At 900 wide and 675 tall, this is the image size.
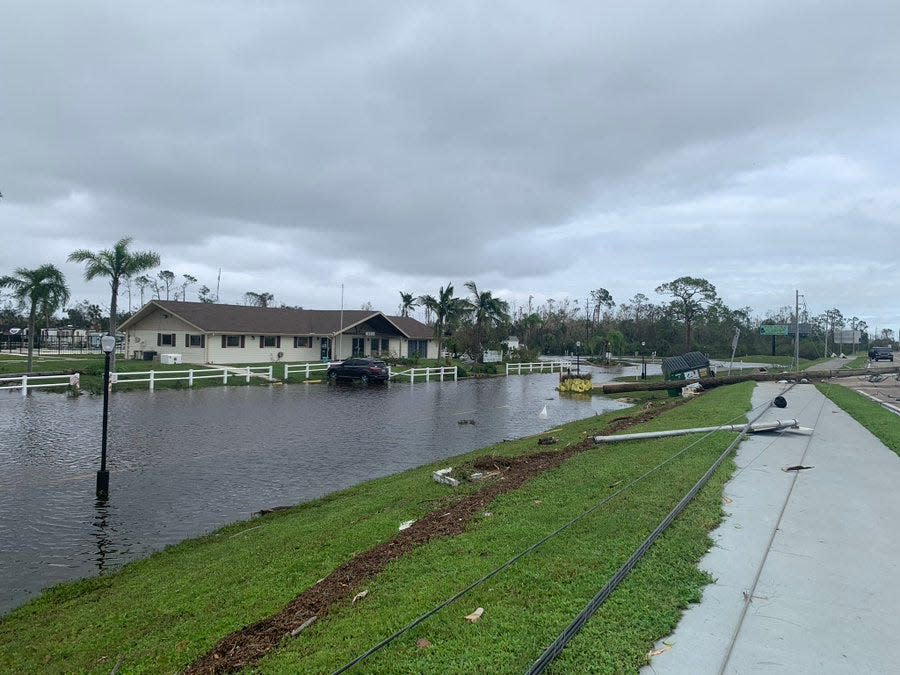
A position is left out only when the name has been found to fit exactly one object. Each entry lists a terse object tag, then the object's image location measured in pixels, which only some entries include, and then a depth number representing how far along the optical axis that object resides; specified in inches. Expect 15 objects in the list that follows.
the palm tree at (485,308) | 2065.7
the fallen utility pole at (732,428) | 506.9
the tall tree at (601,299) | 4065.0
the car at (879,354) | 2389.3
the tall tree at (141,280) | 1282.1
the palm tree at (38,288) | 1155.3
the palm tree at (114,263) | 1227.9
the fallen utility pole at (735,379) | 1120.3
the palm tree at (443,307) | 1925.8
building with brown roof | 1679.4
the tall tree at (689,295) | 2783.0
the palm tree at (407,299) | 2477.9
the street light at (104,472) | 437.7
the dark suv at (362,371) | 1412.4
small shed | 1261.1
